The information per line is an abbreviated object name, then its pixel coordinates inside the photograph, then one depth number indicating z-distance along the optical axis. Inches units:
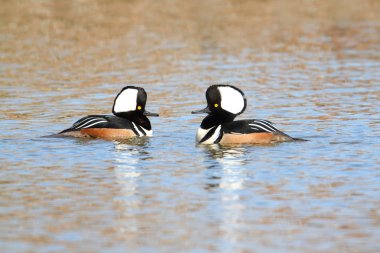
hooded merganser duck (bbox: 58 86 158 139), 646.5
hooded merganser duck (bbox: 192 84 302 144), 614.2
